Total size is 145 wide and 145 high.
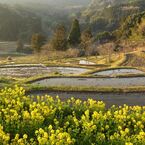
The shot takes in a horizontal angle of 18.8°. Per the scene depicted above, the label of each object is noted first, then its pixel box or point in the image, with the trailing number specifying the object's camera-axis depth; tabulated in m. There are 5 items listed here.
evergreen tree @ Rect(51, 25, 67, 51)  88.06
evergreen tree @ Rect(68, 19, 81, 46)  93.06
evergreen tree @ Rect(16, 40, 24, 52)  133.70
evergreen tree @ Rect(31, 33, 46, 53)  89.61
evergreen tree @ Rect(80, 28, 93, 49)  80.75
